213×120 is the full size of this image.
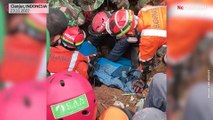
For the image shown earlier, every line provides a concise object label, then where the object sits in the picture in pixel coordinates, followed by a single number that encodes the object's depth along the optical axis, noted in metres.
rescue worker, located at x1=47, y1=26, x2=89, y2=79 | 3.19
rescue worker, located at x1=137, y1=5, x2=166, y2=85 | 3.23
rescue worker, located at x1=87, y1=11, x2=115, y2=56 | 3.78
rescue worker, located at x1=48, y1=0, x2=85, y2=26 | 3.58
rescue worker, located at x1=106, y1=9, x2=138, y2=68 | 3.42
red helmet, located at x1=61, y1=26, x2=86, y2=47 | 3.23
